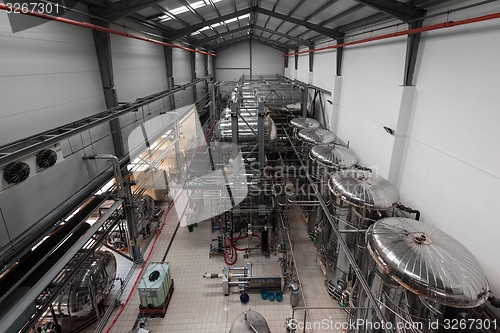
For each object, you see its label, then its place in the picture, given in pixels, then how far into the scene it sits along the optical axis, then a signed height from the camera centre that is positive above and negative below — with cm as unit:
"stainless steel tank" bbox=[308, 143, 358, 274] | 704 -250
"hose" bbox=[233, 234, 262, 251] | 919 -530
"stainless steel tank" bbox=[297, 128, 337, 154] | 923 -199
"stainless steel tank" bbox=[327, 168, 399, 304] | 518 -242
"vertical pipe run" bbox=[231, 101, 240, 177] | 764 -161
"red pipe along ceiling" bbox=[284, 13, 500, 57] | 359 +83
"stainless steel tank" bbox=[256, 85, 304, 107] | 1214 -79
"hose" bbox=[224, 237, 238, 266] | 820 -537
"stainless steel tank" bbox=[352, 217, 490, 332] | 329 -246
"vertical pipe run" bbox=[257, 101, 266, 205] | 757 -163
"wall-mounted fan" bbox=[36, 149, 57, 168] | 409 -118
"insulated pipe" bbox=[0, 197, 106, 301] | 404 -292
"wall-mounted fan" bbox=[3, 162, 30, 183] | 357 -122
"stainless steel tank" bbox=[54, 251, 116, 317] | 561 -443
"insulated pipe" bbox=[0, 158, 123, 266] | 413 -252
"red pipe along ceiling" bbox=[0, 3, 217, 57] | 405 +104
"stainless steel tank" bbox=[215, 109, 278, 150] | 866 -170
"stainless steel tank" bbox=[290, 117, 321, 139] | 1084 -182
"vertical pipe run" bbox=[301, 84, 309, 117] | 1183 -89
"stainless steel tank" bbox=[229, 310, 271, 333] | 508 -458
